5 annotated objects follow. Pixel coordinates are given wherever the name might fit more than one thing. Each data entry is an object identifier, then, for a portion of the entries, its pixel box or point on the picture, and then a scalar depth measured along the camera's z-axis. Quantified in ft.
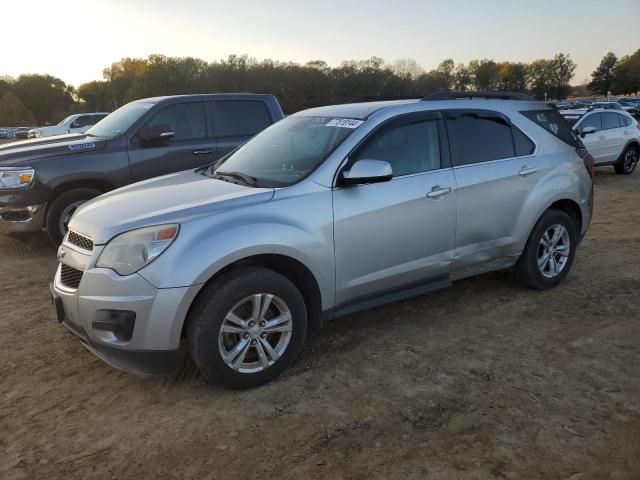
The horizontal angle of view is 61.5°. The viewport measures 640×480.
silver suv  10.25
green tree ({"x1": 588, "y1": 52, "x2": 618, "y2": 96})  361.51
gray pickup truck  20.85
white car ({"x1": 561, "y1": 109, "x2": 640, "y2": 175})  42.64
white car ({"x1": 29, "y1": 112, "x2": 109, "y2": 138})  62.39
